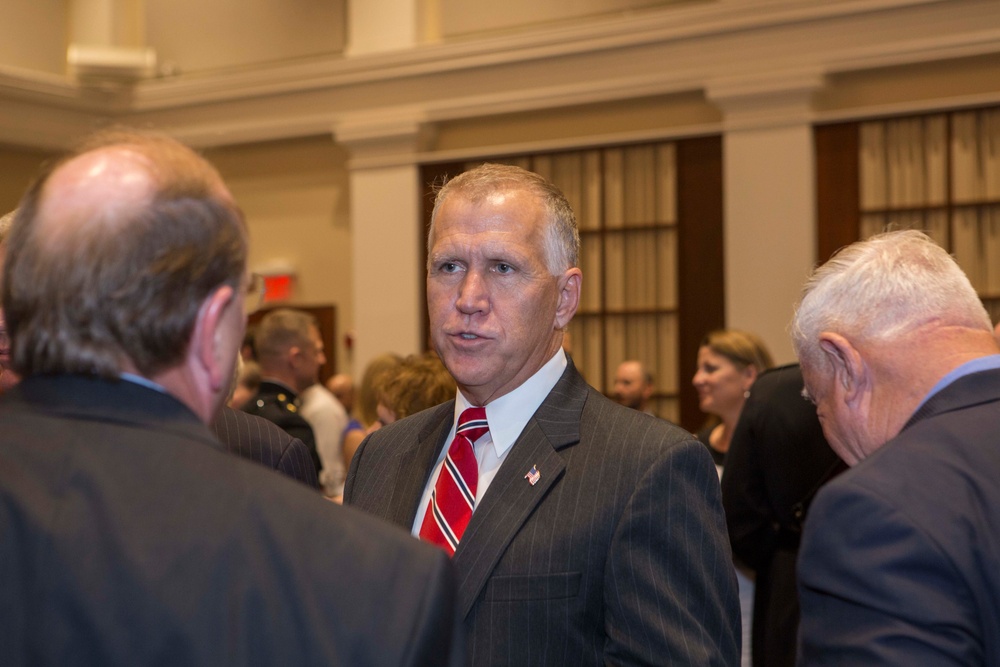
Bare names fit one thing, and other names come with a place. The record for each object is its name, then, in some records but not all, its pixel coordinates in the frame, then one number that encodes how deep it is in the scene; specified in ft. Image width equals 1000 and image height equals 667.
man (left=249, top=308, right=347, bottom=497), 17.28
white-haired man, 4.98
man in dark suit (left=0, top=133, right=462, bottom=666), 3.34
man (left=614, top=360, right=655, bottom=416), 25.09
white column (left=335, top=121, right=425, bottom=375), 31.37
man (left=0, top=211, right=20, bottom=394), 8.11
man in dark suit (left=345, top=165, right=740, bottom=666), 5.95
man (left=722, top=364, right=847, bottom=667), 11.74
